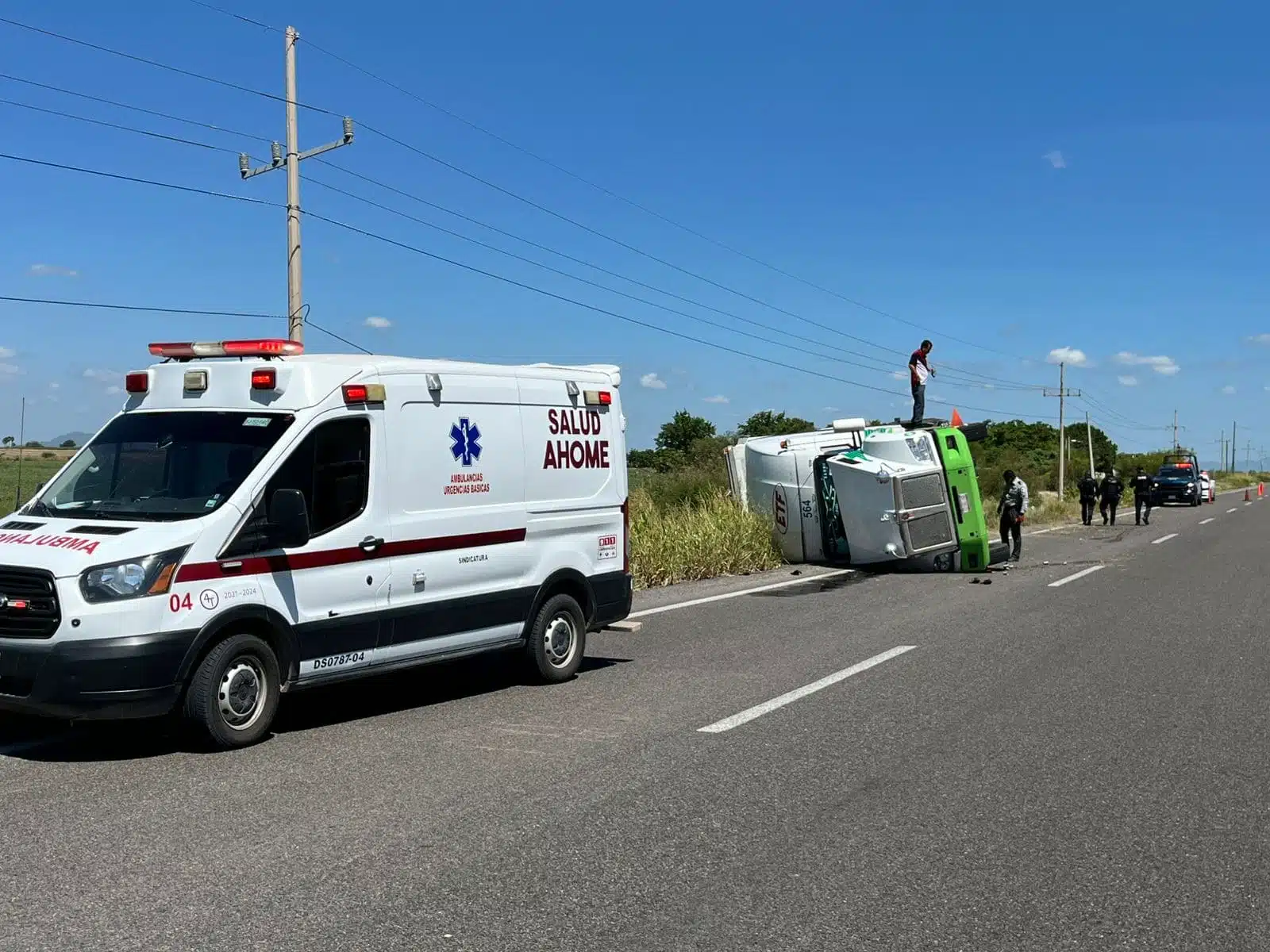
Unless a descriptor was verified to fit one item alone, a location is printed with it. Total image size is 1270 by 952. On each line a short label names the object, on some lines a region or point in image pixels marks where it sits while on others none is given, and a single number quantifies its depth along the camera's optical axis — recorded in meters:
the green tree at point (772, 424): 44.00
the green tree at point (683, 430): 46.81
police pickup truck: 60.22
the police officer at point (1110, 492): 38.25
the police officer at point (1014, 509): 23.25
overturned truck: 20.38
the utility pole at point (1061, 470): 66.95
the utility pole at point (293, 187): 24.70
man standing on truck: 22.17
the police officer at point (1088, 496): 38.12
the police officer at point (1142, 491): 39.41
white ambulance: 6.64
